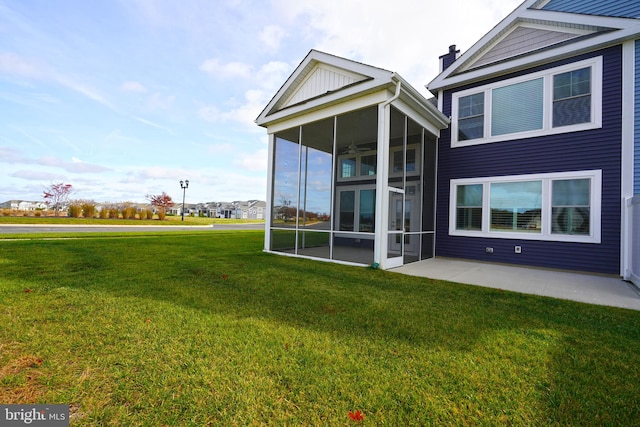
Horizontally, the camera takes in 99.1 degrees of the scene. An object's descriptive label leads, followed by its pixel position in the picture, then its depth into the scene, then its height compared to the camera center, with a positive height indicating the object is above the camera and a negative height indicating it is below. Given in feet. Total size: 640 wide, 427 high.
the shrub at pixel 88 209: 80.89 +0.42
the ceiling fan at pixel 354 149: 31.18 +8.00
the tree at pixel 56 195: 95.19 +5.25
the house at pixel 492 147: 20.21 +6.69
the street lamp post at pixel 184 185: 102.89 +10.73
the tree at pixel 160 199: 131.18 +6.42
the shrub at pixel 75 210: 79.82 +0.01
